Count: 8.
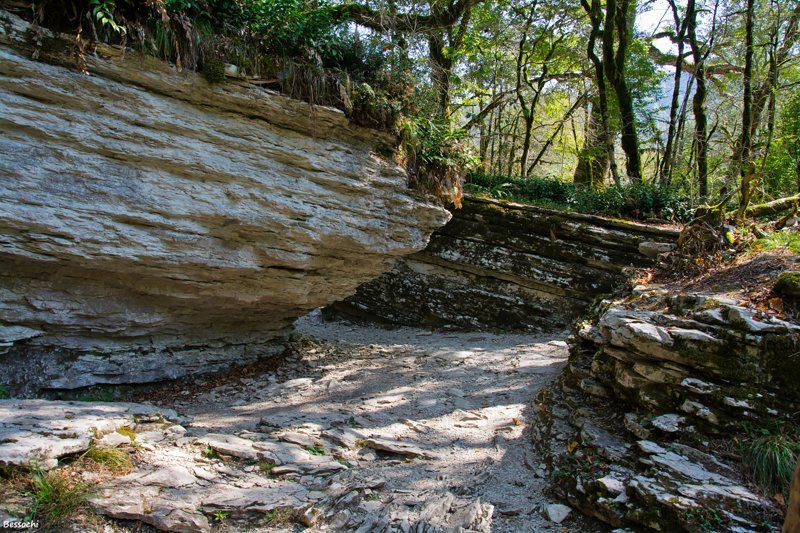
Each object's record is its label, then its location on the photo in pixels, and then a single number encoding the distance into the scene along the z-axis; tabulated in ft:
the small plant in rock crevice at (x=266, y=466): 13.12
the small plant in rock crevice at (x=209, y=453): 13.56
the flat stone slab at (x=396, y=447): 14.84
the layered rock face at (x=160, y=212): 15.66
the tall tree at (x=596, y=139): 40.09
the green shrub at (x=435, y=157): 24.43
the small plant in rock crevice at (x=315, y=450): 14.59
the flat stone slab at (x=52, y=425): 11.03
